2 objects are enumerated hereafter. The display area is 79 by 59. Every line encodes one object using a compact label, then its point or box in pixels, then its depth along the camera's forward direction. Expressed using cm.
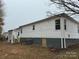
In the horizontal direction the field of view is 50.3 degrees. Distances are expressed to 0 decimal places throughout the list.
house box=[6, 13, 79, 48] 1241
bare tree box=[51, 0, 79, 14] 885
